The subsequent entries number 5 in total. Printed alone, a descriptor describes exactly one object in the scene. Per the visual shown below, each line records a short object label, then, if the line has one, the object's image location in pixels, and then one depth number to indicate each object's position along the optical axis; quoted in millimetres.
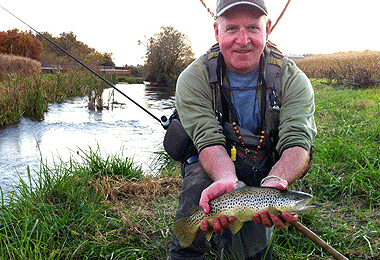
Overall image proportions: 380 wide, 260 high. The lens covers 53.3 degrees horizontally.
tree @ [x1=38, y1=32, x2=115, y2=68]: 29208
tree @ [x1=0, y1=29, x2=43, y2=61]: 37272
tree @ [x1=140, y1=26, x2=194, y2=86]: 41375
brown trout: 2211
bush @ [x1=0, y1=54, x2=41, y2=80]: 16312
